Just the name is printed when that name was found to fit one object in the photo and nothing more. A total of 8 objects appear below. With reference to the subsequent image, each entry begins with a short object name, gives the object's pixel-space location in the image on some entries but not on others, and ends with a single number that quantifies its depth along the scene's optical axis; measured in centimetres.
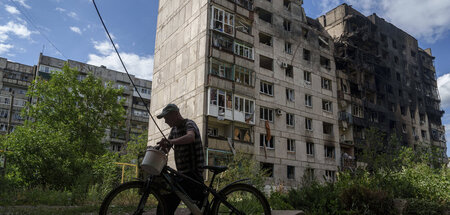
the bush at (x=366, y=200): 830
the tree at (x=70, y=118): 2508
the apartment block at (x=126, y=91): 5599
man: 505
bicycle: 456
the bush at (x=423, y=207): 932
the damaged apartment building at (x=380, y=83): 3984
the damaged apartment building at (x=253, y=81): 2822
